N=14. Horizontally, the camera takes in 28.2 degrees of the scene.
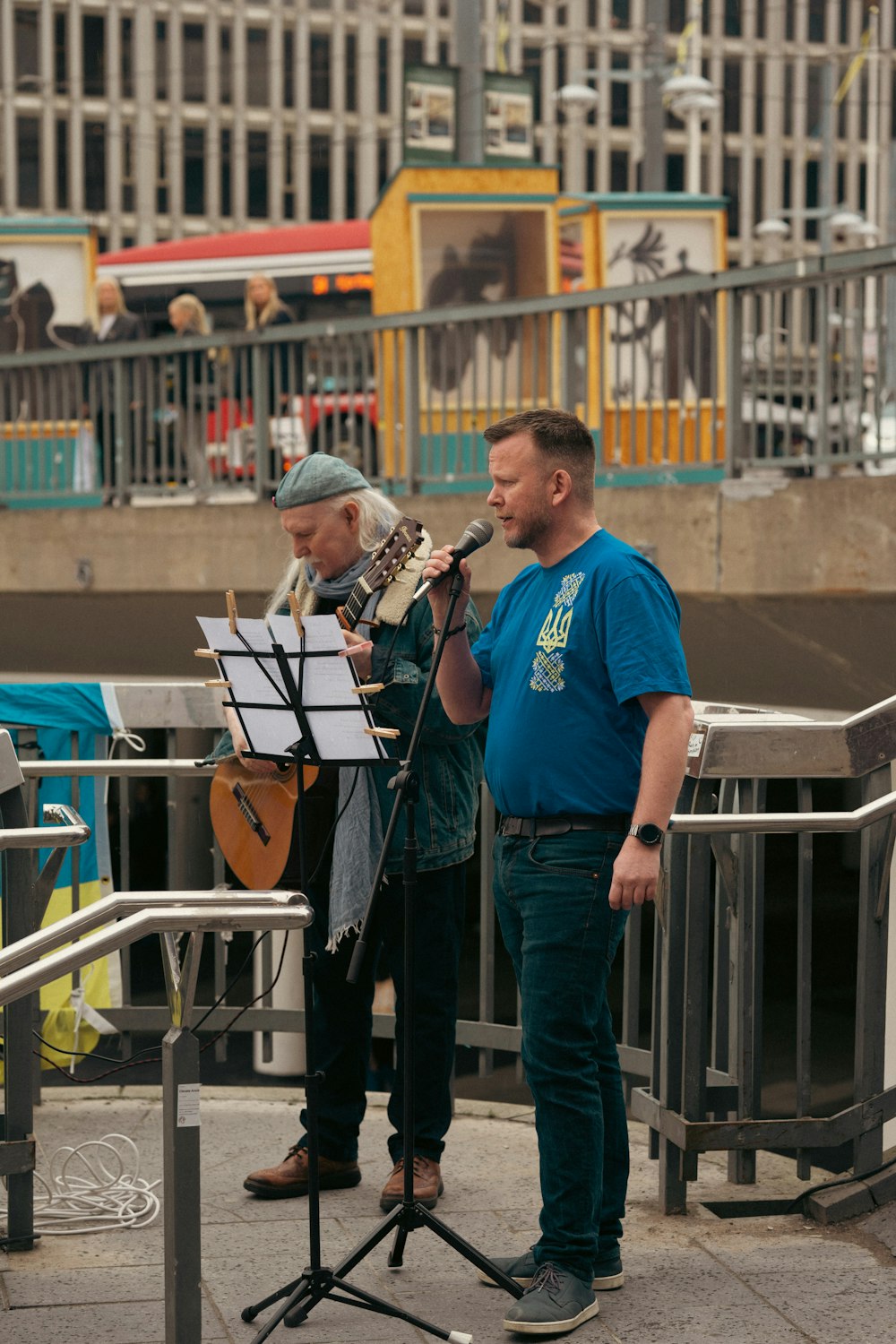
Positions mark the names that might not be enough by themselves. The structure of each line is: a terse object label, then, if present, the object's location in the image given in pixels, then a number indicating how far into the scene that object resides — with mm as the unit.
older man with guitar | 4461
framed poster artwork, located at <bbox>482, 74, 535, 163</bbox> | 18672
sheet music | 3840
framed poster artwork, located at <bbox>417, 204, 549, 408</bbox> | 14875
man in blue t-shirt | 3721
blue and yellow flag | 5531
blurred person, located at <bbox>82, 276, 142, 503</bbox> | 13867
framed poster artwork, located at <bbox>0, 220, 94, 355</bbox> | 17906
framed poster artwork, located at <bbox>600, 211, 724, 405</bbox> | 10758
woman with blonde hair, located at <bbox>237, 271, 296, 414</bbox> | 20234
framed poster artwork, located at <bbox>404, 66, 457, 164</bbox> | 16484
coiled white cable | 4453
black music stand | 3732
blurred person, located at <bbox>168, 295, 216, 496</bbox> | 13477
